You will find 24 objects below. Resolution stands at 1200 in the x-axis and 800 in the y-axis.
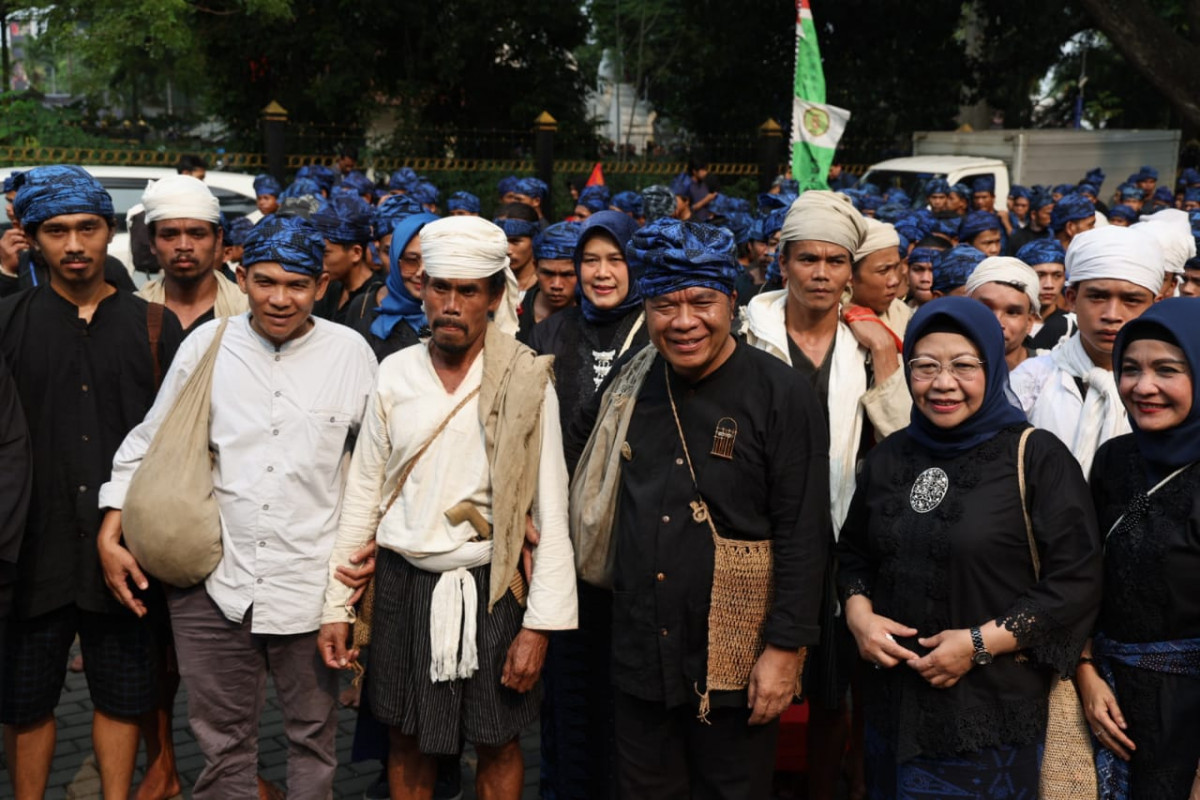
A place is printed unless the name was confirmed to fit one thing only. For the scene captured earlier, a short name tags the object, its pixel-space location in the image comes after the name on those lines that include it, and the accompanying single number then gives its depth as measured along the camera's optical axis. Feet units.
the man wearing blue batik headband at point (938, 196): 39.06
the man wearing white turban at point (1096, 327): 12.09
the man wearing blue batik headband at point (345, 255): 20.58
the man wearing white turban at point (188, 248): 15.66
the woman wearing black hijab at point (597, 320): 15.10
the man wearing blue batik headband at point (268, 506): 12.77
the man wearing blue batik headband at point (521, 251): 22.59
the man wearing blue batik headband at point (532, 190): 35.91
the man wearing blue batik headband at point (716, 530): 11.06
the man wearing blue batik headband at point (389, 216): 21.63
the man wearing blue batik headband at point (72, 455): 13.46
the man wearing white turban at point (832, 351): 13.06
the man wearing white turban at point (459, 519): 12.18
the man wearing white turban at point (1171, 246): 14.94
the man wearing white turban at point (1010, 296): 15.24
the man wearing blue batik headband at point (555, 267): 17.75
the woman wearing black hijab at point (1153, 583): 9.92
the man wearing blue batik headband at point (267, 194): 37.29
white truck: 52.31
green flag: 36.52
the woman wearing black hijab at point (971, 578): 10.23
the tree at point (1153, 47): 60.85
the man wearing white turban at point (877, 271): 15.42
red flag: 40.43
